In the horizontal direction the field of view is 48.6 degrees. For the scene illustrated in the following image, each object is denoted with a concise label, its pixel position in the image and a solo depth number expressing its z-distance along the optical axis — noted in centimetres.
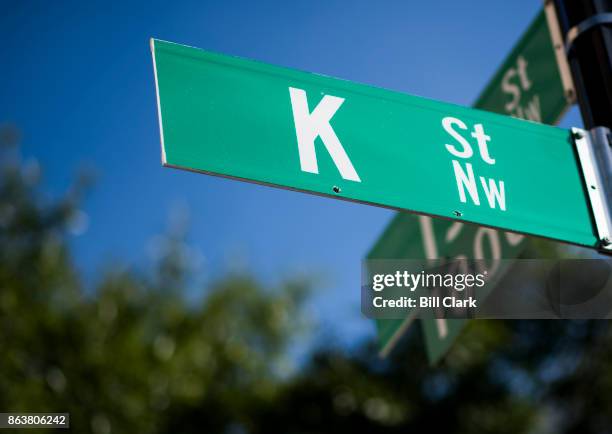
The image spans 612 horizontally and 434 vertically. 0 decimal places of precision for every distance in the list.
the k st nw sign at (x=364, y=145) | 178
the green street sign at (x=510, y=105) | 254
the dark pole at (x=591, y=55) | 211
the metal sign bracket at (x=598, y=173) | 203
